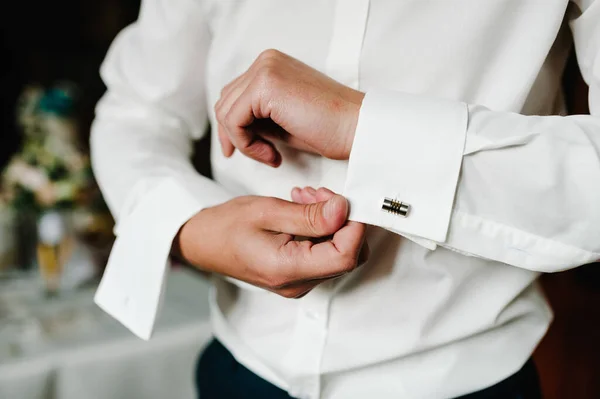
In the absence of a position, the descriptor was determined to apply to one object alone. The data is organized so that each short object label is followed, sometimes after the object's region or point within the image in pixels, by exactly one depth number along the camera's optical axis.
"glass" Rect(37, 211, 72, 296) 1.54
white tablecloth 1.17
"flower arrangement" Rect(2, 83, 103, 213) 1.60
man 0.51
